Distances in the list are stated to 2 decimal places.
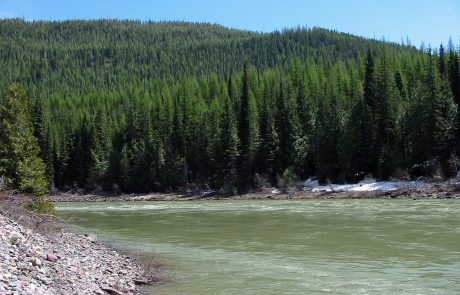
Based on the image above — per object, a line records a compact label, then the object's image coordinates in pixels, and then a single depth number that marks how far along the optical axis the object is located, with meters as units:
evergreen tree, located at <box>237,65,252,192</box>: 92.38
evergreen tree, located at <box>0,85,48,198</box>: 27.86
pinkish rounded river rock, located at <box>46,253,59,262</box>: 18.14
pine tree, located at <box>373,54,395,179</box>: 79.44
